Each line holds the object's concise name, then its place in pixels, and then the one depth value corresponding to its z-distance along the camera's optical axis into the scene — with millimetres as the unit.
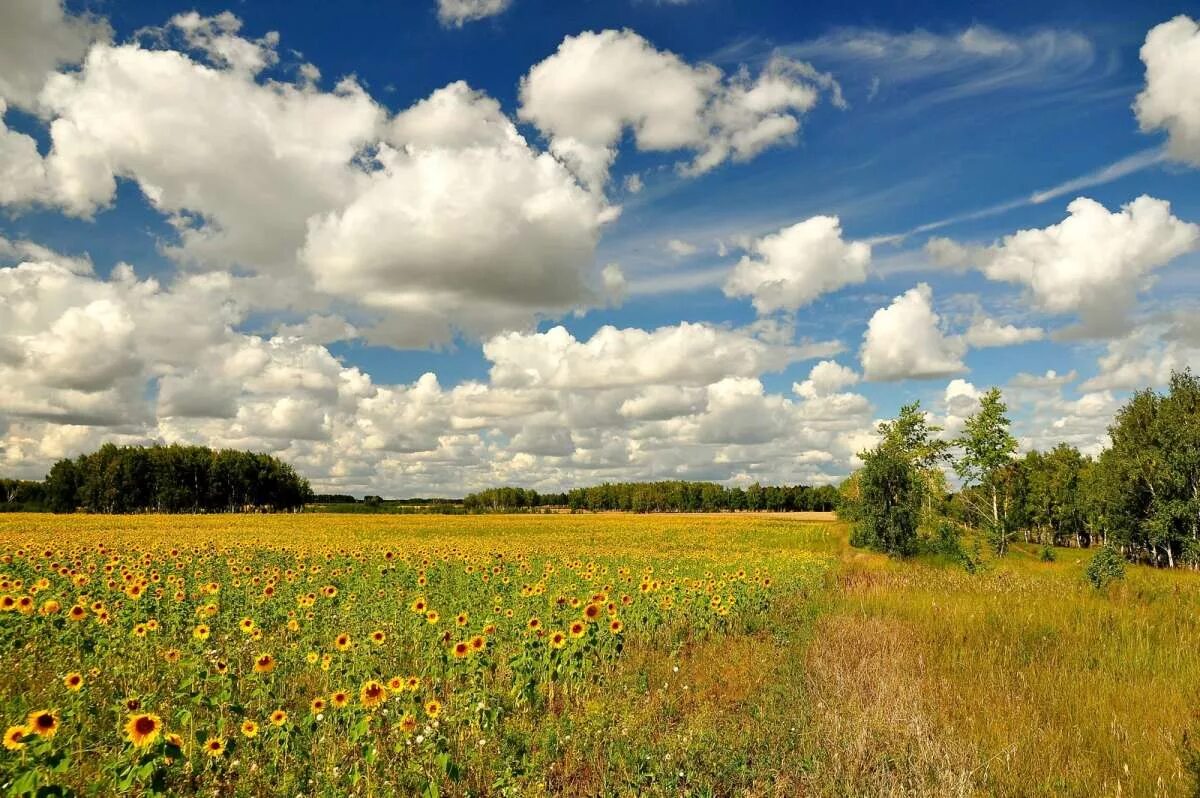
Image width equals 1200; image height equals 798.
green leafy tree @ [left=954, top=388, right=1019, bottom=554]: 47781
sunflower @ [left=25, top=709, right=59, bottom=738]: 3686
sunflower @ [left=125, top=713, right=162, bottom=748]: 3814
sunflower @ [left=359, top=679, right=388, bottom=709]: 5133
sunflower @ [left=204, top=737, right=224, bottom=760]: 4291
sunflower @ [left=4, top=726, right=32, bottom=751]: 3553
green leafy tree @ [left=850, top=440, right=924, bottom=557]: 31484
